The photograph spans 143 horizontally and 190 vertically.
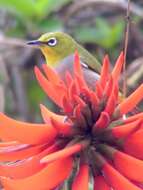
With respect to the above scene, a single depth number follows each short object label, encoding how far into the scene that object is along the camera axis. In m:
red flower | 2.54
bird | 6.46
